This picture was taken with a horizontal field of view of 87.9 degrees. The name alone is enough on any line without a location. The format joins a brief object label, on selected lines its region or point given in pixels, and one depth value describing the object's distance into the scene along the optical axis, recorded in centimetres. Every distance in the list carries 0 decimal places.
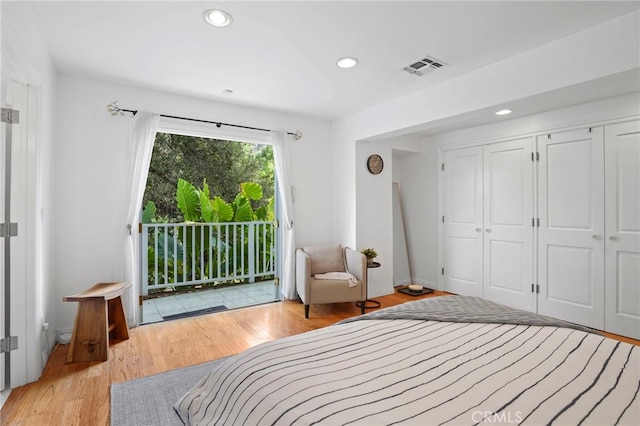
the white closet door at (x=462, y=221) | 427
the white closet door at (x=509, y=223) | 375
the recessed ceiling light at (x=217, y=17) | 206
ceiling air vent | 270
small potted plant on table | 400
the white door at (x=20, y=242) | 218
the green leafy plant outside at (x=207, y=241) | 471
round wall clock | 438
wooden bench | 256
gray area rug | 185
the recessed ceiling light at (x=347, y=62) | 270
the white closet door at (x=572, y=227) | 320
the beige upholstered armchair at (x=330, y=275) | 359
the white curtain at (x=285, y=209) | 413
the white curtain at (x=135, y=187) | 323
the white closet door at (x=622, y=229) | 296
